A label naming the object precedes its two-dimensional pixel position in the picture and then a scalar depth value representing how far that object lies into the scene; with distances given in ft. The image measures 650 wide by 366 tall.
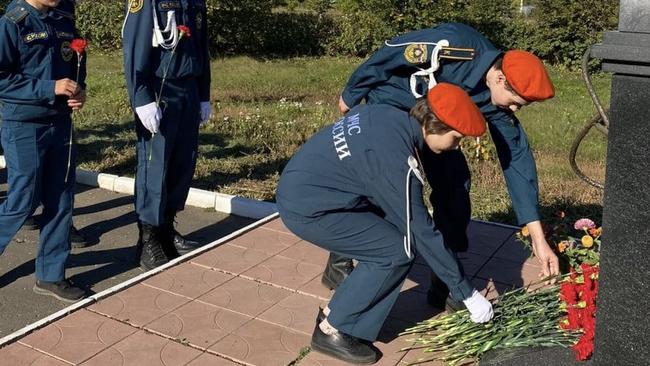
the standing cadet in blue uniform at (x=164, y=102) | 14.03
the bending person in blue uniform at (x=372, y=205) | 9.68
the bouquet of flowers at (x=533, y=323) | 9.86
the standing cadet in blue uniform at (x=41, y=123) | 12.81
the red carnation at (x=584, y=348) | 9.09
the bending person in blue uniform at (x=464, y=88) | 10.32
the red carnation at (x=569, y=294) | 10.04
